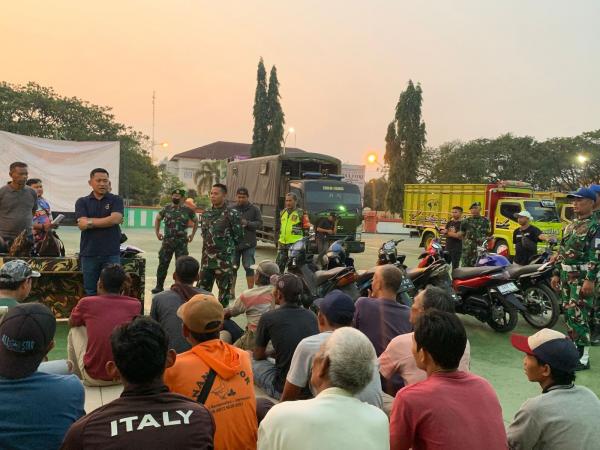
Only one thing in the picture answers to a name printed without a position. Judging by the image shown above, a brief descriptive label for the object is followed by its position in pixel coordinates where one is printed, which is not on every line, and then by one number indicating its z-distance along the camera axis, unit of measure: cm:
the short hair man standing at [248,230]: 820
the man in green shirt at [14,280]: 367
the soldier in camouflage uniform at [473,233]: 983
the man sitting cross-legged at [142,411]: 165
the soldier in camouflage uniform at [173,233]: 768
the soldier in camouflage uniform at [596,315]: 501
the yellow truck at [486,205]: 1434
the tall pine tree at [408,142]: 4394
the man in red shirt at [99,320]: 396
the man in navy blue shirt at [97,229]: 560
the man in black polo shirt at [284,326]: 354
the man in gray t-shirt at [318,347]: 270
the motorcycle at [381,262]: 645
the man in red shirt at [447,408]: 202
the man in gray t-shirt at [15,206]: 631
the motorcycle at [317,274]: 618
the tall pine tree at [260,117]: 5353
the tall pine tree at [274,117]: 5309
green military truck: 1356
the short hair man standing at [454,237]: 991
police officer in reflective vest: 877
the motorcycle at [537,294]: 665
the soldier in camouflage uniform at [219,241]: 692
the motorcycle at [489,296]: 650
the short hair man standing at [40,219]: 669
